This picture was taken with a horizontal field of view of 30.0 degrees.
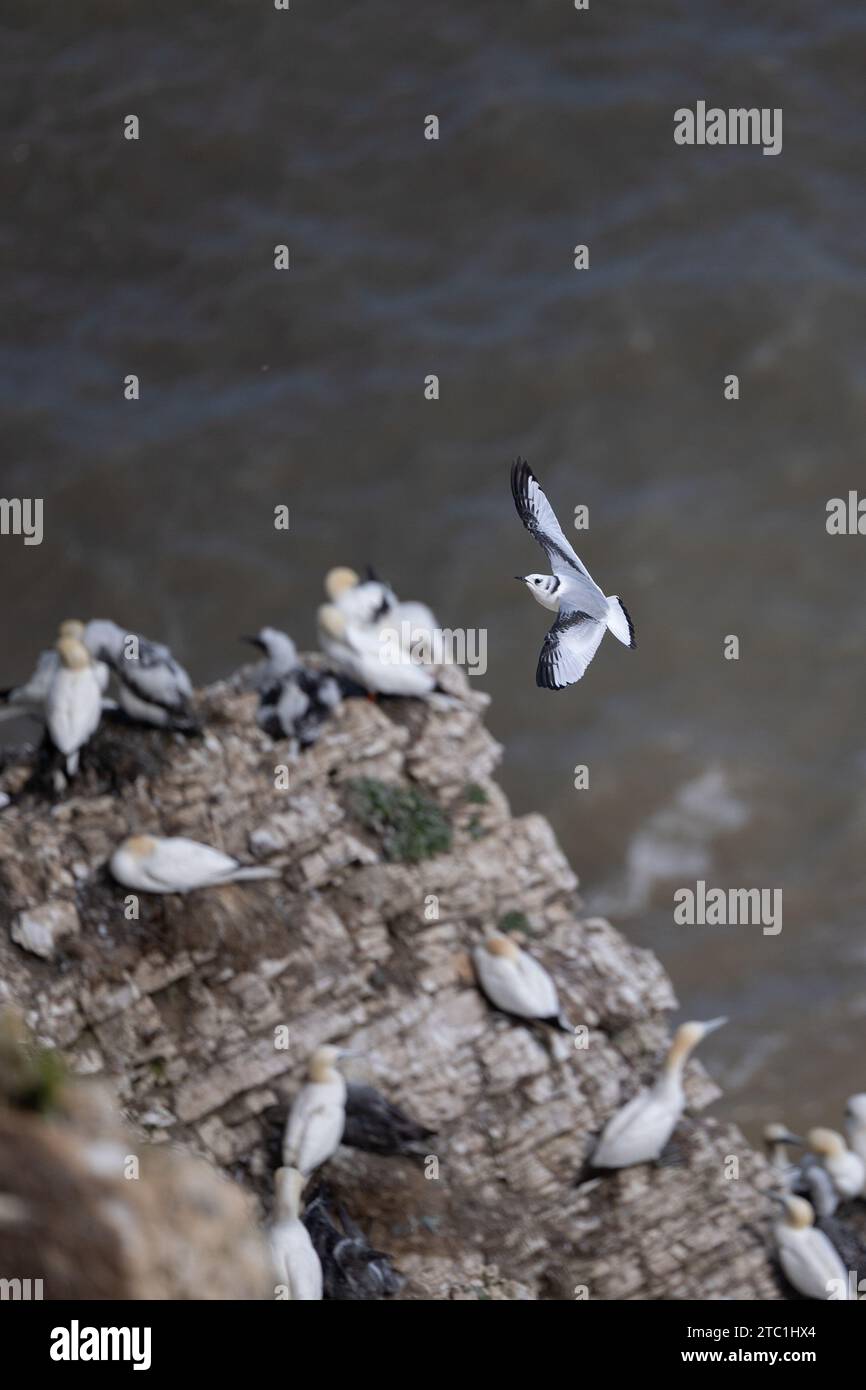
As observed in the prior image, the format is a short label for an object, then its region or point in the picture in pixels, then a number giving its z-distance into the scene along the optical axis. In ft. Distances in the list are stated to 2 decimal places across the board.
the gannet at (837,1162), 51.75
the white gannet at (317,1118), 40.04
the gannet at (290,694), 46.11
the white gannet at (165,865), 41.50
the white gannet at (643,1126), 44.01
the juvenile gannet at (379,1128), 42.01
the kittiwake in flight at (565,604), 23.22
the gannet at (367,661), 47.42
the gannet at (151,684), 43.70
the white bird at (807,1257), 45.68
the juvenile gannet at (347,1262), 39.04
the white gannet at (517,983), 43.70
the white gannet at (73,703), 43.55
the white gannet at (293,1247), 36.88
